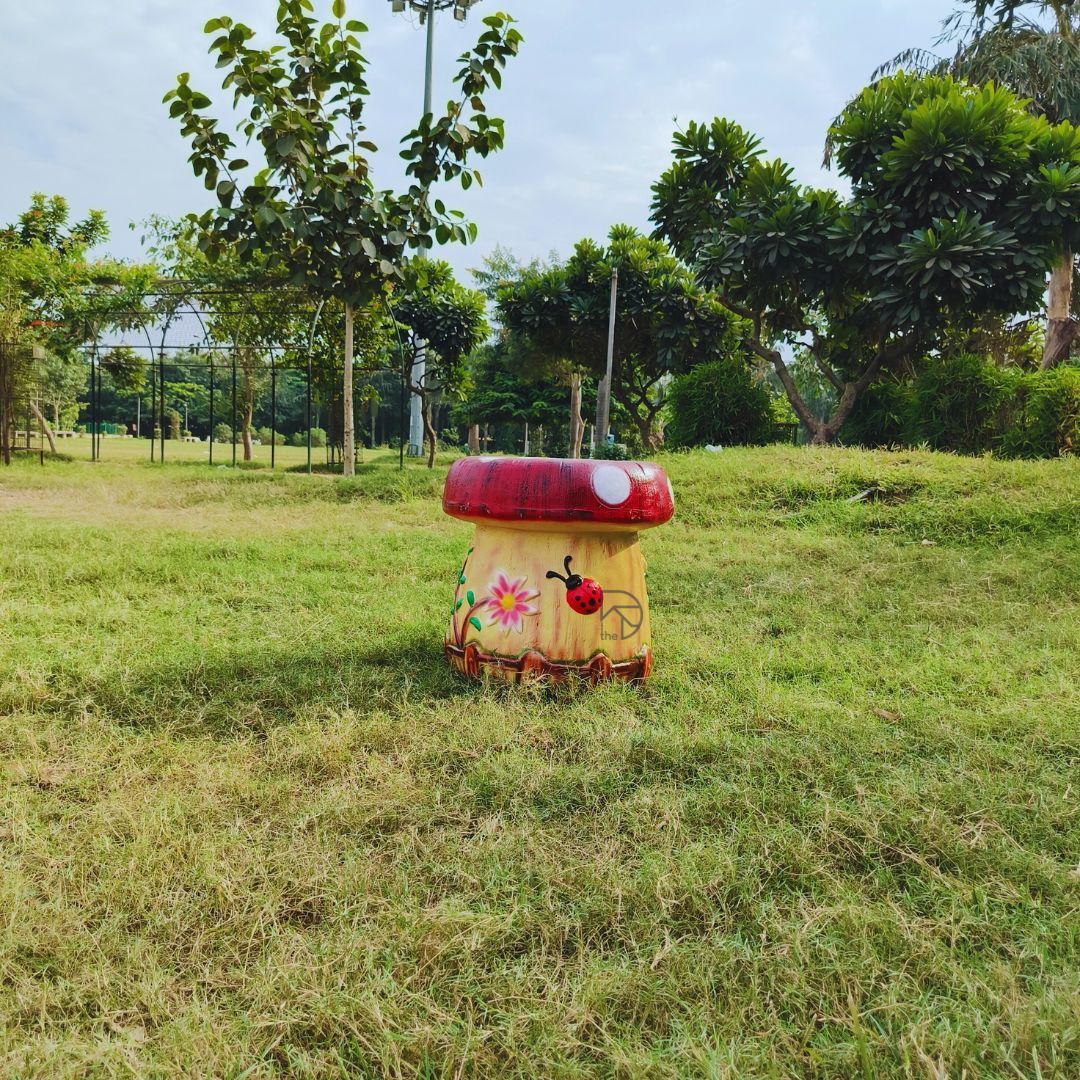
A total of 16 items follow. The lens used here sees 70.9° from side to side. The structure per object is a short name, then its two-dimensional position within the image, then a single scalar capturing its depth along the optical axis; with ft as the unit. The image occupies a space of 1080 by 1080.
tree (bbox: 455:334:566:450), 77.87
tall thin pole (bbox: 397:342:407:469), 41.81
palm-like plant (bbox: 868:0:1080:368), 46.55
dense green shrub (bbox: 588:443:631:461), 49.88
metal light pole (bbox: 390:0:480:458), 39.78
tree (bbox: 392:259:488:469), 54.44
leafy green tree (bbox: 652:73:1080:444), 30.91
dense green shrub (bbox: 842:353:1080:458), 26.99
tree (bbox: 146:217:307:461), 48.88
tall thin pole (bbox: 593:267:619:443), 48.55
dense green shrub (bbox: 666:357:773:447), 38.99
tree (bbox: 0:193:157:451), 44.24
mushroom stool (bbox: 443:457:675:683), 8.17
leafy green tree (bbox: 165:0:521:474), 26.40
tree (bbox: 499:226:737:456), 50.60
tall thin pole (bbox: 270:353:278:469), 41.28
